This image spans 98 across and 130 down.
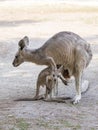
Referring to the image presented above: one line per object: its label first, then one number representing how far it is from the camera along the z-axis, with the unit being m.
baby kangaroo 13.45
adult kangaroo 13.52
